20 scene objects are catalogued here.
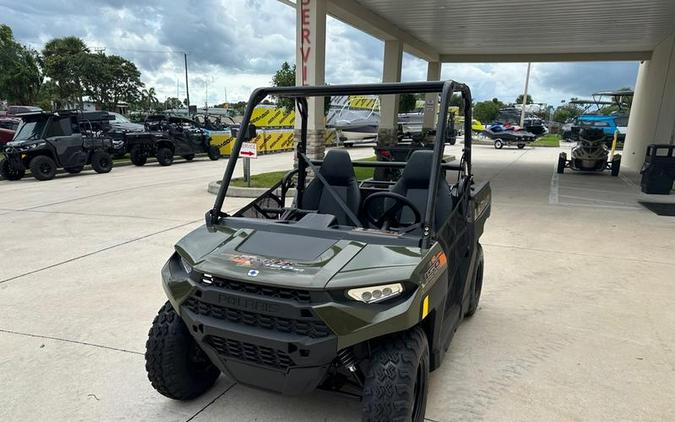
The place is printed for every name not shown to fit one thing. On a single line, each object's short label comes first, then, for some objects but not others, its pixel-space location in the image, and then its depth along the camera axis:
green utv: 1.99
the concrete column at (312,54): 9.90
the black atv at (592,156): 14.52
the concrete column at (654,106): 13.77
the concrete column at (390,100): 14.62
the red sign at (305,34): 9.90
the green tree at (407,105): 31.56
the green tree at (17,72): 37.91
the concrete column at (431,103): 19.47
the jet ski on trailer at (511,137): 28.40
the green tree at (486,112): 61.59
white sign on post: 9.09
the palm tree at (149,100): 52.51
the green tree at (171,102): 78.25
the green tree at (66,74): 38.69
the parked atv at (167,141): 15.93
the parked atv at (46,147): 12.03
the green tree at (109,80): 39.59
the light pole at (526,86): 39.59
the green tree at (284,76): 27.52
